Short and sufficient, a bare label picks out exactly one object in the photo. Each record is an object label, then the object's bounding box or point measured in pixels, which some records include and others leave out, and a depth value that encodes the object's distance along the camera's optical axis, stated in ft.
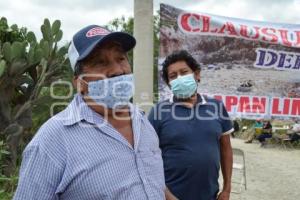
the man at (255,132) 49.89
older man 3.75
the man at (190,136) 7.37
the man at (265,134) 43.34
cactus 10.76
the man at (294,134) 39.14
